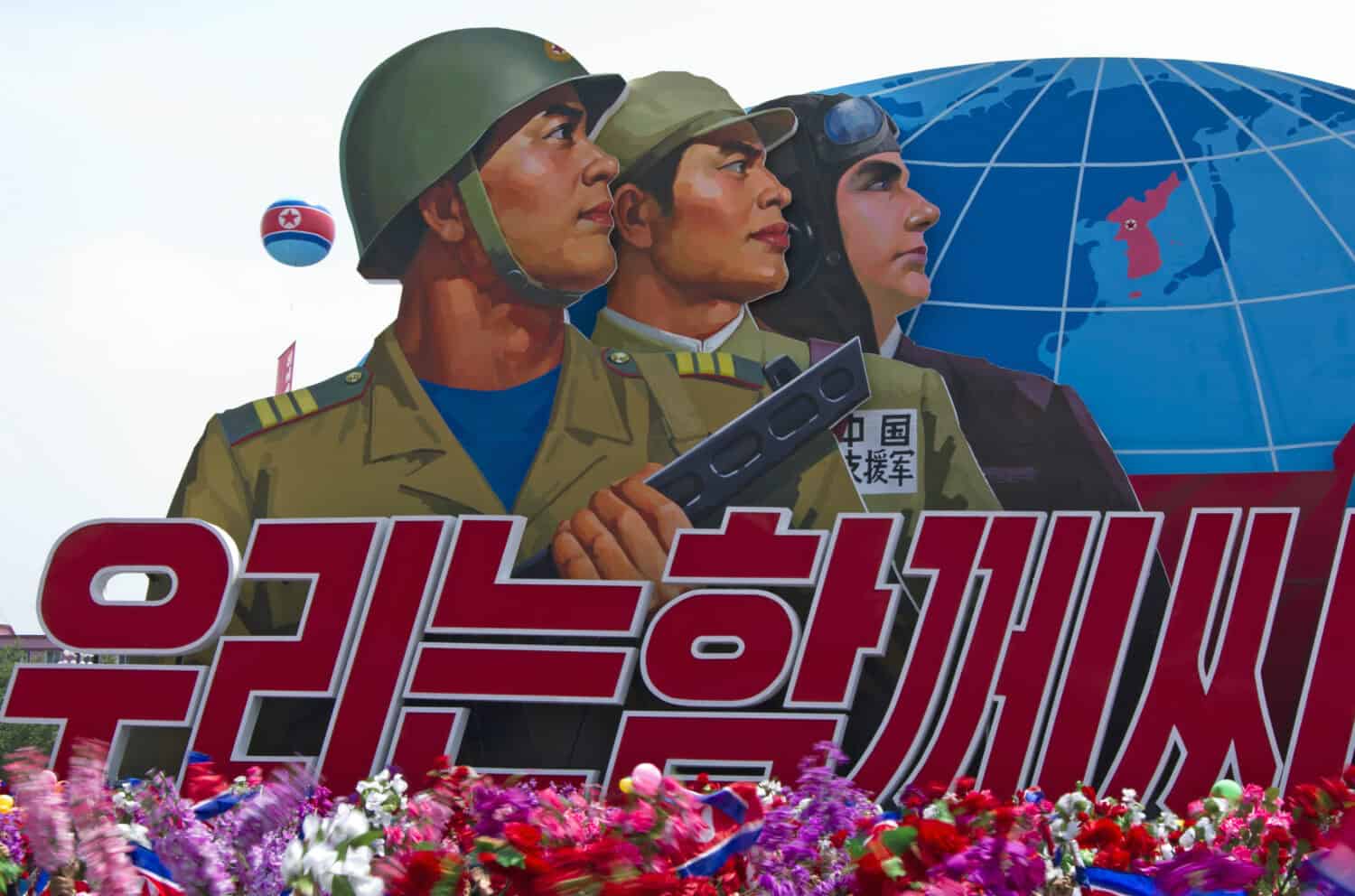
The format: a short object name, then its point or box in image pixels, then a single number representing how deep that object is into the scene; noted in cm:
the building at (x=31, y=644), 5284
